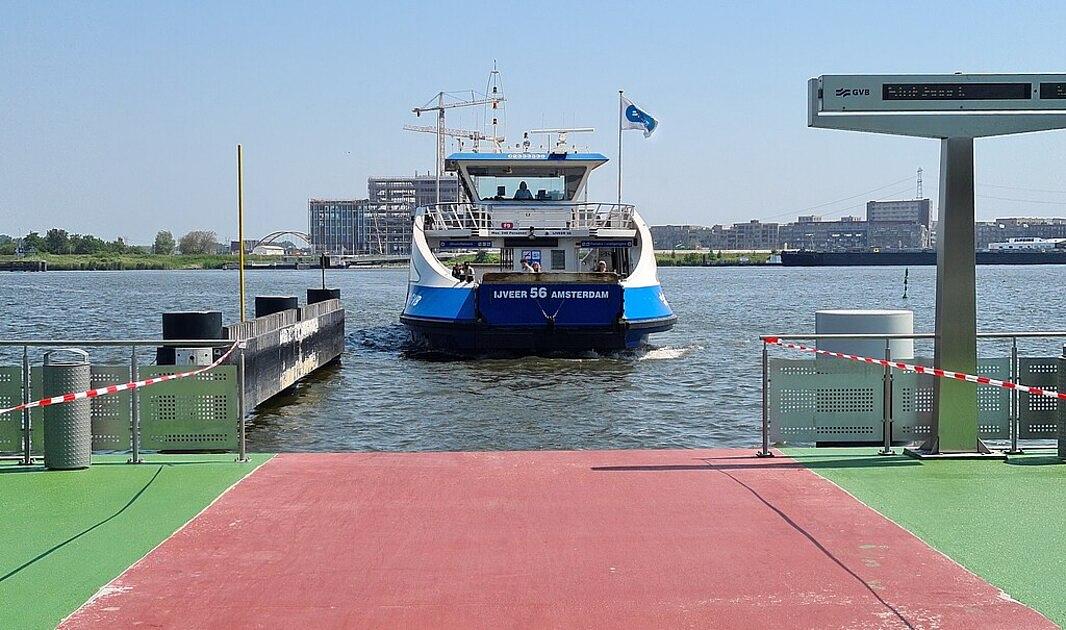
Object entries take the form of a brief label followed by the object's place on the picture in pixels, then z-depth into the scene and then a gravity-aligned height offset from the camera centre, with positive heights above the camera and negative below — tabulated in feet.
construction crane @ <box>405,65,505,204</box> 400.26 +59.93
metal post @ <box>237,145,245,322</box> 66.03 +4.01
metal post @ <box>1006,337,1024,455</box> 29.30 -3.68
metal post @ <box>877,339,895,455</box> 29.35 -3.65
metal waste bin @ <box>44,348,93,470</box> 26.94 -3.60
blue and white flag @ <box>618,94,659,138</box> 113.50 +15.58
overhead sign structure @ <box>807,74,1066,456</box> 26.86 +3.79
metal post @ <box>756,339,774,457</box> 29.19 -3.67
